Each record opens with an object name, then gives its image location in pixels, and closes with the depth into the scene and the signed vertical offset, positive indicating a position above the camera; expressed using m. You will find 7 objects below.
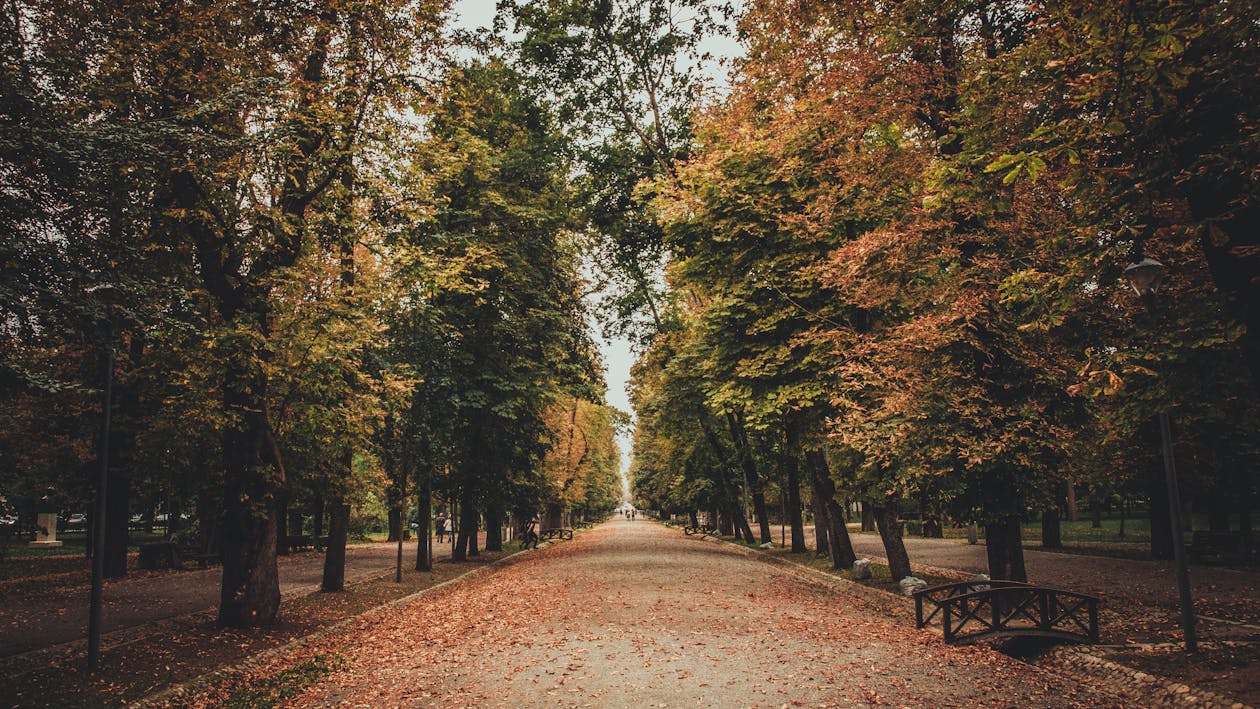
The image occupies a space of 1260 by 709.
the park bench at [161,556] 21.86 -3.01
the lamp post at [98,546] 8.09 -1.00
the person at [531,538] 32.38 -4.12
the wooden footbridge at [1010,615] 8.81 -2.49
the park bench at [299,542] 30.84 -3.87
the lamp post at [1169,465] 7.29 -0.39
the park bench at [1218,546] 18.47 -3.14
